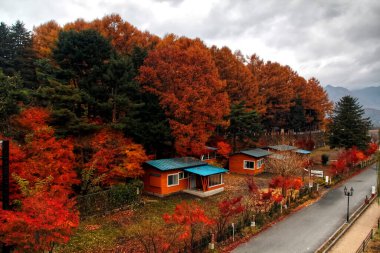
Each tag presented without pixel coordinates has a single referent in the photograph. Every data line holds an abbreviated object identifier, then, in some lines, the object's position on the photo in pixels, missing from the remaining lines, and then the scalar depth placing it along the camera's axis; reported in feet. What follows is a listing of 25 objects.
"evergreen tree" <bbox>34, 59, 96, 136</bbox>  72.02
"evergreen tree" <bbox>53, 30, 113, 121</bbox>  81.25
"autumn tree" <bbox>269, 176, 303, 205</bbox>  81.35
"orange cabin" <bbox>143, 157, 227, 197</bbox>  92.07
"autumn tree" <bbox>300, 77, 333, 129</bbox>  219.20
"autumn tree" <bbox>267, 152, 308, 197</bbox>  82.74
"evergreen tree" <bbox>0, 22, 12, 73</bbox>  126.00
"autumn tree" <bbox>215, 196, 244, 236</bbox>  56.03
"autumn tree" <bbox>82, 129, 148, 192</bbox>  73.72
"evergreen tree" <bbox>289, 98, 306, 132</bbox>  203.60
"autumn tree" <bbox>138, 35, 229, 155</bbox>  96.99
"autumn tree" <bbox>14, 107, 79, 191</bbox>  56.39
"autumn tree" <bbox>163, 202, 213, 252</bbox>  47.65
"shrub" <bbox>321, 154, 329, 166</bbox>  155.74
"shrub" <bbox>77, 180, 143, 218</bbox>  68.44
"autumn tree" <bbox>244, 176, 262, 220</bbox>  68.76
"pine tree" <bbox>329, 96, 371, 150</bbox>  148.15
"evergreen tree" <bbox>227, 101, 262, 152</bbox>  142.10
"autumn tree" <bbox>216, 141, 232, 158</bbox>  130.41
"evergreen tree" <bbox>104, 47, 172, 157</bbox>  85.15
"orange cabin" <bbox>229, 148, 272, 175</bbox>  130.90
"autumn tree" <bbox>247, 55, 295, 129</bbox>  191.01
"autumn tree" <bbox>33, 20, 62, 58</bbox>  131.83
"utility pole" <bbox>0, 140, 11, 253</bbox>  36.79
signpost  124.82
